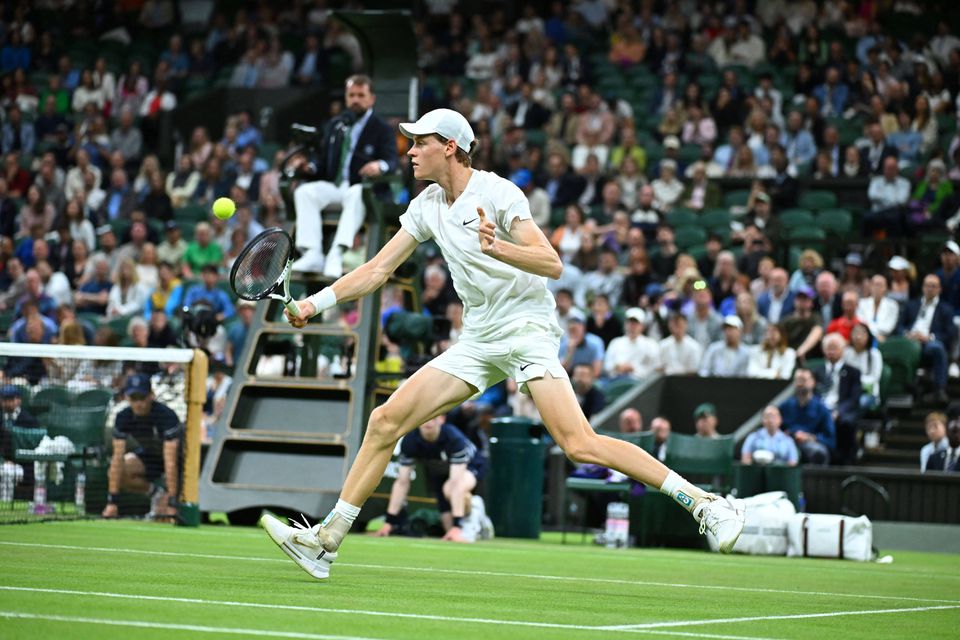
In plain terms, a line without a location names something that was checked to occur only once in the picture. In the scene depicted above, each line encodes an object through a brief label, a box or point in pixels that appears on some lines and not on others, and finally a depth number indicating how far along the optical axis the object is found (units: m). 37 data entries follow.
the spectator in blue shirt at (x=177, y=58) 30.48
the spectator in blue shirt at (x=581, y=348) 19.38
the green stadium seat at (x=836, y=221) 21.78
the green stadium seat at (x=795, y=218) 21.92
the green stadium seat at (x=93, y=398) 15.56
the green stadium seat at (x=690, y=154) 24.17
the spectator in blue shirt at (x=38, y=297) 23.02
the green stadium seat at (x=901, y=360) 18.72
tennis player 8.07
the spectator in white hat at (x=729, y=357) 19.12
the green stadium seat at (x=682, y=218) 22.59
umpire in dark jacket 14.95
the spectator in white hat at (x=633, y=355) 19.62
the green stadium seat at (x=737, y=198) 22.77
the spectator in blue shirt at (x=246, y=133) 27.19
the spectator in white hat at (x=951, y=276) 19.08
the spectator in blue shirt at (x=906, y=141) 22.61
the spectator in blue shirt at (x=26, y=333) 20.98
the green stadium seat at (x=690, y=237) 22.19
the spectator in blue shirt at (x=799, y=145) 23.30
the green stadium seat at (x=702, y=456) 16.50
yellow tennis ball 11.40
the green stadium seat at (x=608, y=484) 15.95
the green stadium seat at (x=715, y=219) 22.39
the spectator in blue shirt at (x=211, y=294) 21.58
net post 13.66
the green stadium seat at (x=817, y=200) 22.33
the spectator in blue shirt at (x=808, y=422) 17.38
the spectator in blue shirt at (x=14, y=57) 31.28
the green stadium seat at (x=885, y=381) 18.48
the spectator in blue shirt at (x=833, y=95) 24.25
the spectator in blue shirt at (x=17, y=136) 28.80
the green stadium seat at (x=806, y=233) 21.55
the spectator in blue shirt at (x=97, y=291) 23.41
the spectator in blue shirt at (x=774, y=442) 16.95
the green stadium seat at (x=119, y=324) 21.98
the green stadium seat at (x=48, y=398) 14.90
